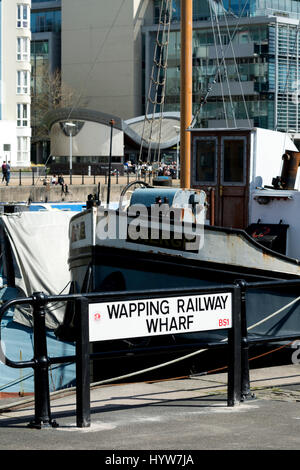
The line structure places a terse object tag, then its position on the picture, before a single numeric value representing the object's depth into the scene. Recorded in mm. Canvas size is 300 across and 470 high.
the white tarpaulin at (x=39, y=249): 19031
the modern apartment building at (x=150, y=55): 71562
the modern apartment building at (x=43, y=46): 89894
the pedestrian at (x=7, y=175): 44906
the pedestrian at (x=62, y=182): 42500
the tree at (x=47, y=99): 83875
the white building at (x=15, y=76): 70000
